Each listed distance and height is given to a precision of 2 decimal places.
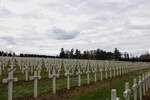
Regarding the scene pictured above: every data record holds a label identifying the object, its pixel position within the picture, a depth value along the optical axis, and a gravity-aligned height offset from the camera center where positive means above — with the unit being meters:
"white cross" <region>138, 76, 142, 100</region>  5.73 -1.25
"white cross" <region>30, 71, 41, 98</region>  5.68 -0.89
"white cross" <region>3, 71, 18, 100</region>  4.60 -0.80
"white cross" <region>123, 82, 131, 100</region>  3.61 -0.92
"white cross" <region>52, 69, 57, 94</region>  6.40 -1.11
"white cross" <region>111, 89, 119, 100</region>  2.55 -0.67
